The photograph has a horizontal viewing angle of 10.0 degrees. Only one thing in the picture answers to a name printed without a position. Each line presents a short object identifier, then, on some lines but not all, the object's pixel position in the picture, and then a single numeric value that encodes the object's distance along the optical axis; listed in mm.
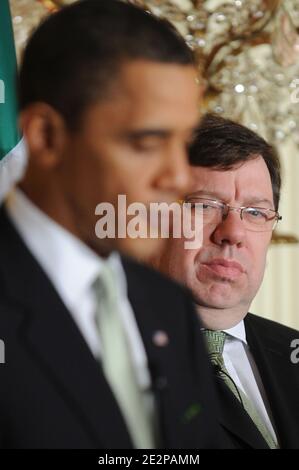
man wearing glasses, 2125
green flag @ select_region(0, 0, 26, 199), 2142
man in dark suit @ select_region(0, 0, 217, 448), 1680
